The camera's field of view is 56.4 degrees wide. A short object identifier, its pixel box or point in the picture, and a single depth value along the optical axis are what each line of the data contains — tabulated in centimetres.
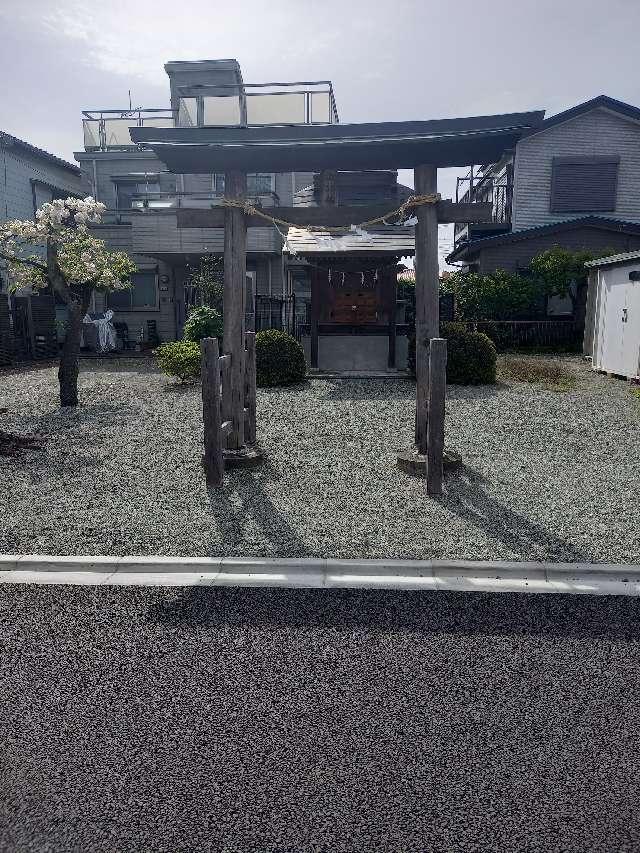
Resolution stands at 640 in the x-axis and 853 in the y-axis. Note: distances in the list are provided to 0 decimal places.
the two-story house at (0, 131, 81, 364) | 2175
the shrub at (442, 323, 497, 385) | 1489
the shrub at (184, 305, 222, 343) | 1805
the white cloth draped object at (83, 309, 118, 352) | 2391
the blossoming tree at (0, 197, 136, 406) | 1291
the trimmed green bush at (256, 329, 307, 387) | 1509
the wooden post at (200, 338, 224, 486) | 741
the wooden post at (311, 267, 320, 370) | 1788
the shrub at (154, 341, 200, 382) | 1550
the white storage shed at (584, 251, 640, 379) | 1530
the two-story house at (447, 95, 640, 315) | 2467
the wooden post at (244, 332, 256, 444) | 907
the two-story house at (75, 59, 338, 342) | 2330
